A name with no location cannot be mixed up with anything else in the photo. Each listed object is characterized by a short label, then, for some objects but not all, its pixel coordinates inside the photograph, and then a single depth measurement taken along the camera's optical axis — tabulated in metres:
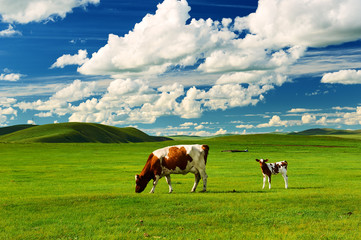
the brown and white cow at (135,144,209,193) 21.45
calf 24.75
